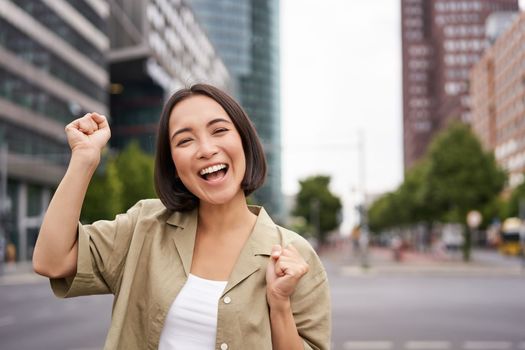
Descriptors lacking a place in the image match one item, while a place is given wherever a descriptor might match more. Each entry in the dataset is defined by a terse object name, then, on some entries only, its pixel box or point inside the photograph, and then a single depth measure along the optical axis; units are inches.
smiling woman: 74.5
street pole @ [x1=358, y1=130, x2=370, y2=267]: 1357.0
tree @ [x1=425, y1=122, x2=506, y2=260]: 1518.2
